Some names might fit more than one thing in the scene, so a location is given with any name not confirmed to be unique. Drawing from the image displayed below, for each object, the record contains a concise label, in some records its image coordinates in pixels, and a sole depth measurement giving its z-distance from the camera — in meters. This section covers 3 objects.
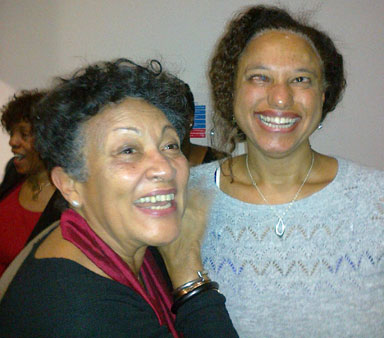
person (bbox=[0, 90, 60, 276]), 1.93
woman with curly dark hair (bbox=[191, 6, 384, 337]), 1.19
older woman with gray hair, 0.86
